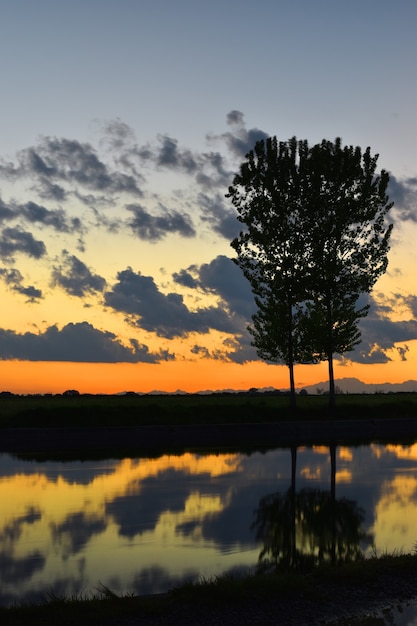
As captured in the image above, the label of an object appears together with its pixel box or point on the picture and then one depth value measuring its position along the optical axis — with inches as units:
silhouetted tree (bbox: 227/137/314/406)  1669.5
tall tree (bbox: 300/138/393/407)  1678.2
